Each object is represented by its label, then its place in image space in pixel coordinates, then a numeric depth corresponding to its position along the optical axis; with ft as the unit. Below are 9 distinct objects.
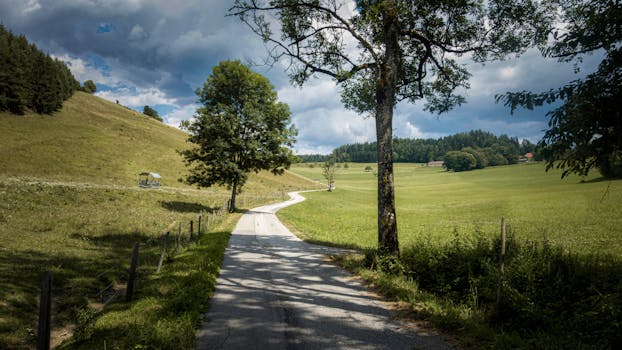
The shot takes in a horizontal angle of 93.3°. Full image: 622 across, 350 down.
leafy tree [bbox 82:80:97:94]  463.01
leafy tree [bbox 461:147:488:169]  458.09
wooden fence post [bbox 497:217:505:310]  19.90
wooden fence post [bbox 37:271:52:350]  12.35
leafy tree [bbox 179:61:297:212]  96.07
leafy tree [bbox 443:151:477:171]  453.17
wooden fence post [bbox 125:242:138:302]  24.11
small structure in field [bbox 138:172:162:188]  133.15
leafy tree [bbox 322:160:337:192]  298.72
